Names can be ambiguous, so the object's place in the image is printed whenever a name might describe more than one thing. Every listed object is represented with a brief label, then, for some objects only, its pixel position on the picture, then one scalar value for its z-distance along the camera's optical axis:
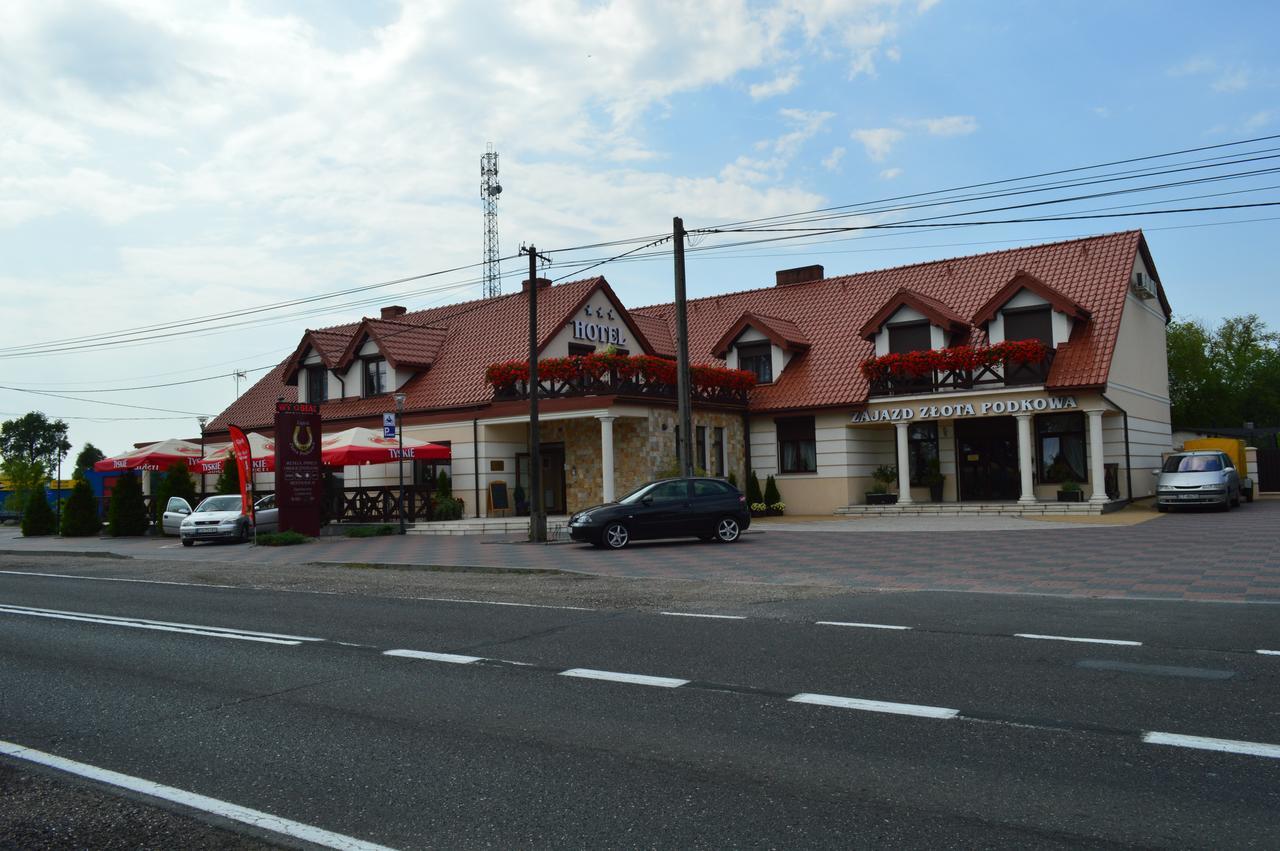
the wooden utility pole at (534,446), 23.72
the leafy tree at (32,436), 121.81
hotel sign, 33.25
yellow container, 33.12
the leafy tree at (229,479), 34.03
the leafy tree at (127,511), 32.53
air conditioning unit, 31.50
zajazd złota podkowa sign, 28.06
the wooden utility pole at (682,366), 23.23
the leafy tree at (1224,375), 60.97
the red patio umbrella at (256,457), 31.92
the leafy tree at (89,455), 123.00
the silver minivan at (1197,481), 26.67
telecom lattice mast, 50.66
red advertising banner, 28.36
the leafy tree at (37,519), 35.16
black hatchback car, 21.34
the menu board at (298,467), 26.78
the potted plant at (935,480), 31.55
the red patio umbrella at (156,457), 34.84
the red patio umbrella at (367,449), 28.50
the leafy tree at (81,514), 33.28
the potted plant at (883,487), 31.17
